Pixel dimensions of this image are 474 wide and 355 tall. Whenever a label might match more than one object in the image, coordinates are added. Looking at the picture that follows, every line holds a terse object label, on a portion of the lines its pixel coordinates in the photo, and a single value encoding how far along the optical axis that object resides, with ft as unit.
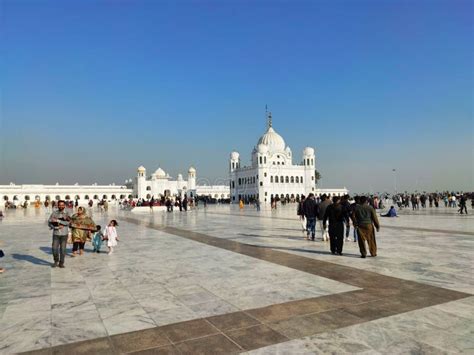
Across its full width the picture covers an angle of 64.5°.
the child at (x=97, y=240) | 30.17
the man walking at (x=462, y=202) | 69.46
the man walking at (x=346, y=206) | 29.92
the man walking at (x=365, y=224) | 25.34
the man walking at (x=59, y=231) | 23.59
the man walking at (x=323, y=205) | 32.96
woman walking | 28.84
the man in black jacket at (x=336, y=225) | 27.04
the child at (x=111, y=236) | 28.96
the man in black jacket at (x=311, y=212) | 34.99
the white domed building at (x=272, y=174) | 218.59
